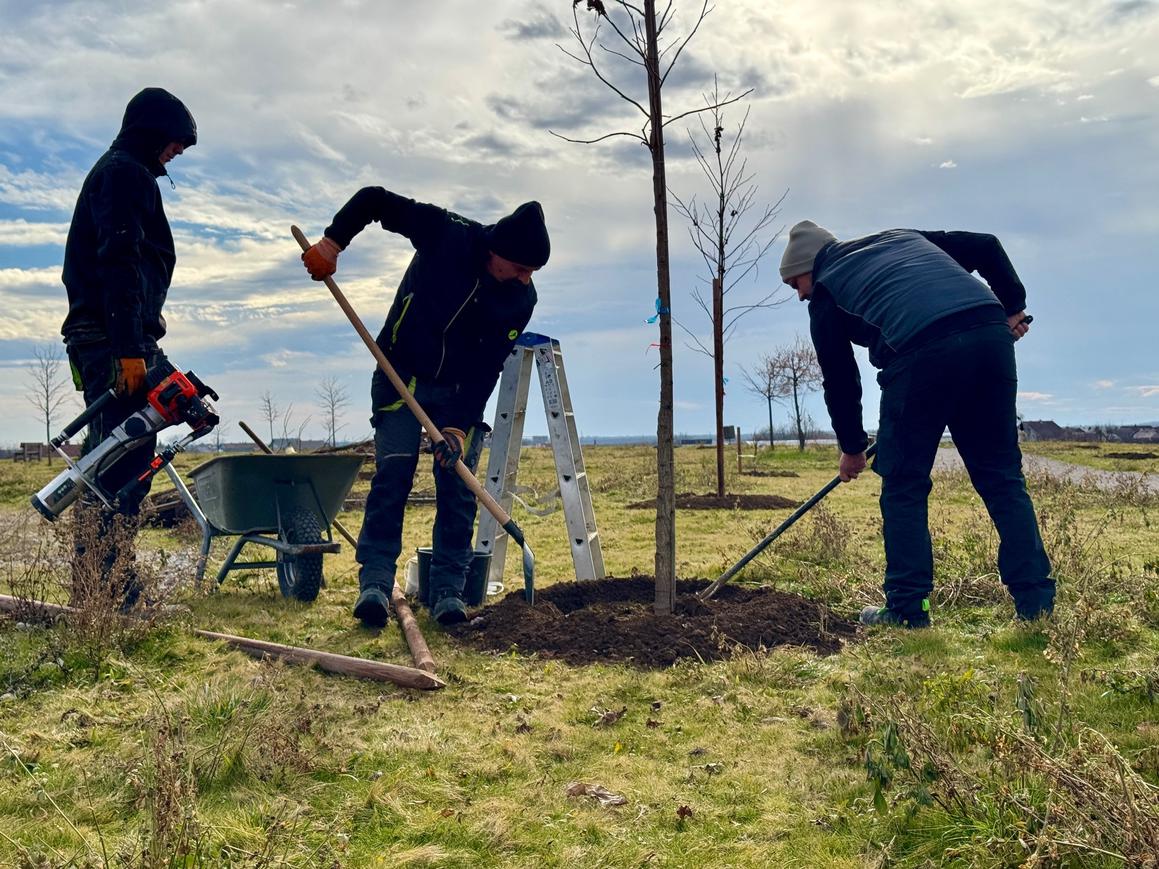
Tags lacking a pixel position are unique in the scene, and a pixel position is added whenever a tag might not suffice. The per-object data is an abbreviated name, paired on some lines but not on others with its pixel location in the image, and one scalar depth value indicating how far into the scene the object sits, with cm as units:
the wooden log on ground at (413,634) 414
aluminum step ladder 615
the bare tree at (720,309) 1273
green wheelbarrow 591
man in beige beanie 426
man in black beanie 504
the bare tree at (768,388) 3556
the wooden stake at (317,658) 387
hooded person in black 468
